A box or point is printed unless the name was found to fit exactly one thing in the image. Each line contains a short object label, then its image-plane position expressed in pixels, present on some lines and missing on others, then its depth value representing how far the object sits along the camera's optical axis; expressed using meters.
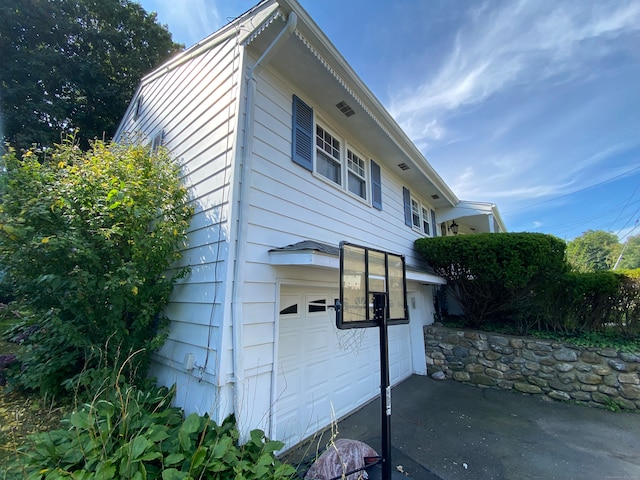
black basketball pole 2.53
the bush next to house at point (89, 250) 2.97
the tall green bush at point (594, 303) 5.43
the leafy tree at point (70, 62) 9.96
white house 3.05
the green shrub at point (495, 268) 5.99
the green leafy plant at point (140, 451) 1.99
